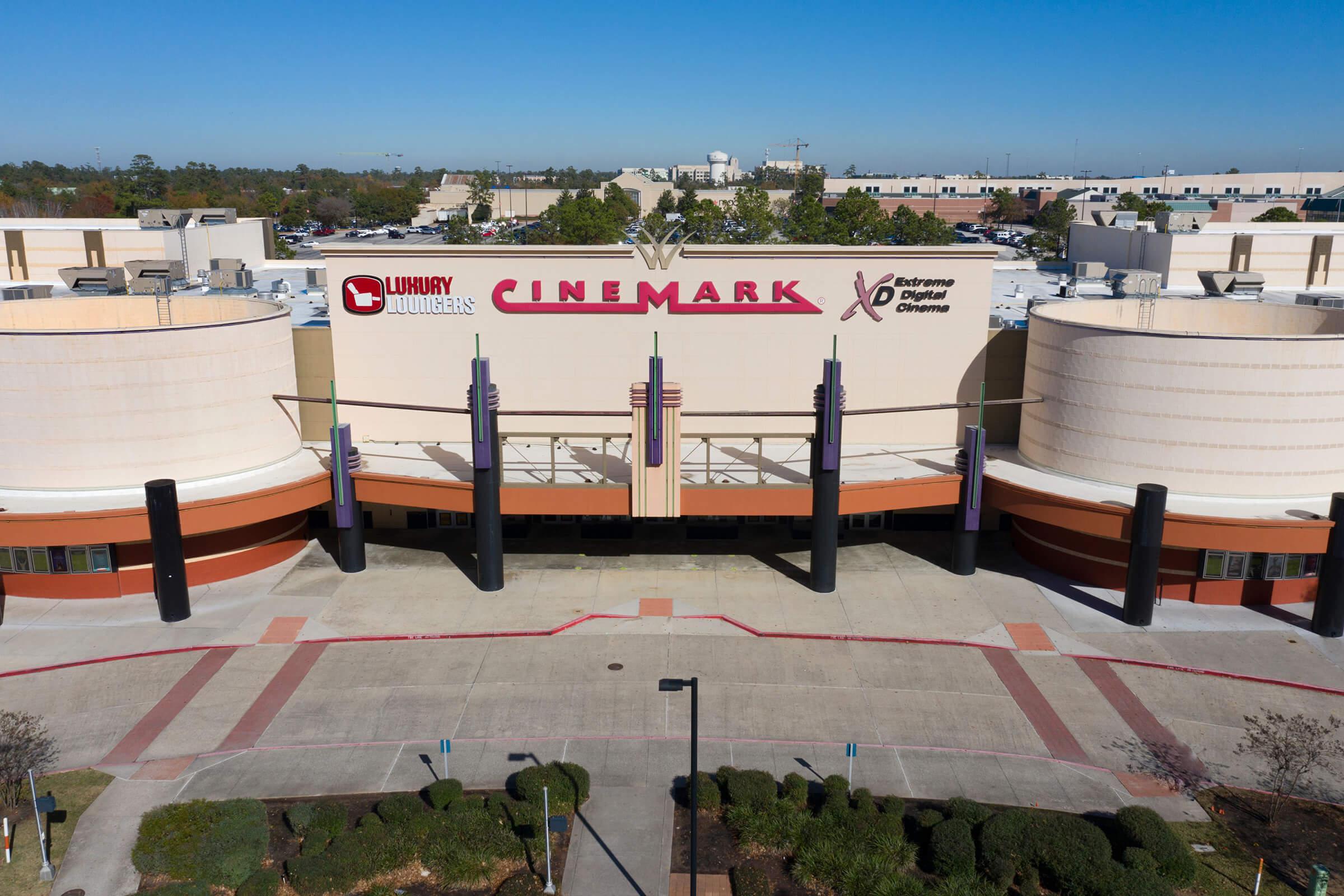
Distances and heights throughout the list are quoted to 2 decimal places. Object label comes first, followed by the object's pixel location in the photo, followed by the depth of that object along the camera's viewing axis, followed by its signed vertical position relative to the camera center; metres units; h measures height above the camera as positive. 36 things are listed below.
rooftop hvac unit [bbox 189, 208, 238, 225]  62.84 -0.02
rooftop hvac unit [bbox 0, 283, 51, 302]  40.78 -3.15
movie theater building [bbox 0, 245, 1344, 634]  32.94 -6.70
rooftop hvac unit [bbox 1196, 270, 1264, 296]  43.72 -2.57
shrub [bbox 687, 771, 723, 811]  23.16 -13.07
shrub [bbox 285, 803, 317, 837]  22.25 -13.10
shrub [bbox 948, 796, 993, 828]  22.28 -12.91
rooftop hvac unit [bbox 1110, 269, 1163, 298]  40.88 -2.50
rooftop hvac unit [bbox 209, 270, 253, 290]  46.38 -2.90
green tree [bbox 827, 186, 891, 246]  113.31 -0.08
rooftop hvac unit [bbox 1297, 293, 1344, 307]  39.94 -3.10
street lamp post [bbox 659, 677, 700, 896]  19.80 -10.27
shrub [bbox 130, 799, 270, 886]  20.91 -13.13
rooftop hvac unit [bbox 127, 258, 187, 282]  41.06 -2.16
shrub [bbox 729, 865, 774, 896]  20.42 -13.32
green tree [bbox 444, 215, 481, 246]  128.62 -2.03
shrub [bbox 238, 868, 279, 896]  20.39 -13.38
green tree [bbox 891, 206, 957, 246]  109.06 -1.04
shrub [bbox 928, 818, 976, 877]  21.05 -13.07
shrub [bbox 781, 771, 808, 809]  23.11 -12.91
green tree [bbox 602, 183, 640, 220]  171.00 +2.64
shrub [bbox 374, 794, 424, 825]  22.44 -13.05
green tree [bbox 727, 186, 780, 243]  112.38 +0.06
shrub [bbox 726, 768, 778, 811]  22.98 -12.89
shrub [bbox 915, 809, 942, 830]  22.25 -13.05
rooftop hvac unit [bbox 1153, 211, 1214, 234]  52.81 -0.02
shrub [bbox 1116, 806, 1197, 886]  20.70 -12.84
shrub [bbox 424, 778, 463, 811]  22.98 -12.98
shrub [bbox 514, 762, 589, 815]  23.16 -12.95
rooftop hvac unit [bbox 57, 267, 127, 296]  42.19 -2.65
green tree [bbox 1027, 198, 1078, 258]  109.12 -0.15
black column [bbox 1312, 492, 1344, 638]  30.89 -11.21
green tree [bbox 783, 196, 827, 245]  112.62 -0.43
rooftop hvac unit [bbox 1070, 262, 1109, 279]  48.53 -2.33
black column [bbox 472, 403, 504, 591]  33.50 -10.21
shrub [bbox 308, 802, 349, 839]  22.11 -13.15
